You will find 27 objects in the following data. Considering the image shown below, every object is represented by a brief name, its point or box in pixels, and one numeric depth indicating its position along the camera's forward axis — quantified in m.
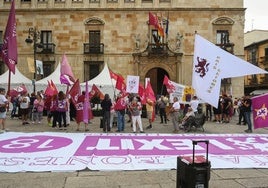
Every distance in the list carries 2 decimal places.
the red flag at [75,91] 15.35
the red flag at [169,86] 20.34
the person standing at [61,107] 14.70
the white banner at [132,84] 17.56
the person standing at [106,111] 14.14
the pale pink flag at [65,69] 17.84
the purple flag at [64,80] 18.36
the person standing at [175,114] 14.30
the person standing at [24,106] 16.53
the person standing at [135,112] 13.95
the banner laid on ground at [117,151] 7.66
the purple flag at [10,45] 12.97
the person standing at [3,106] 12.91
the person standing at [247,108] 14.97
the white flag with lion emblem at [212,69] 10.55
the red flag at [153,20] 26.69
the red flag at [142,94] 18.04
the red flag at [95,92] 20.37
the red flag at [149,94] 17.00
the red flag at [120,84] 18.00
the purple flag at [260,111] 11.39
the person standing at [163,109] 18.91
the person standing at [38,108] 17.00
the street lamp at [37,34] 28.58
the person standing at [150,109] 15.73
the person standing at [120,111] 14.36
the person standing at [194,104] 16.26
